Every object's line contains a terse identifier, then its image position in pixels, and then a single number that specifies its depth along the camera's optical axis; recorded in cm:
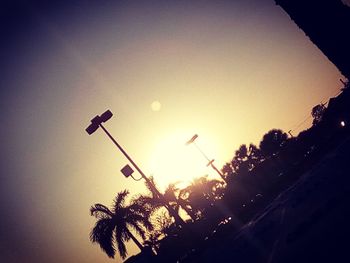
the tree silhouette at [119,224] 2781
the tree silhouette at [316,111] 6397
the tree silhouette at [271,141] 6650
